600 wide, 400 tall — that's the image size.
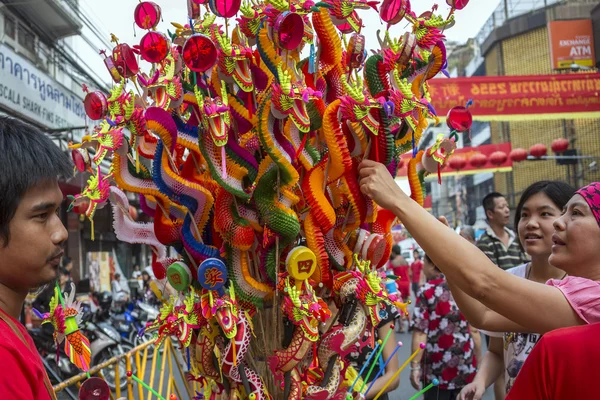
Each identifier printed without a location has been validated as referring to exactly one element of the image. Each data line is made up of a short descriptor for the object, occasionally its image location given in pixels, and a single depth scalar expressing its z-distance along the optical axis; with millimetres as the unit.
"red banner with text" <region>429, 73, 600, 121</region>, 8969
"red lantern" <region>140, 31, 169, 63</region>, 1481
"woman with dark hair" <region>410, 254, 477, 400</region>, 3148
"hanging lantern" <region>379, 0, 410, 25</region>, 1555
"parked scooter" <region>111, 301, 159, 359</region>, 7113
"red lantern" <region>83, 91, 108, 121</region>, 1543
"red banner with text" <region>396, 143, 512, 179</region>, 12977
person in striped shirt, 4230
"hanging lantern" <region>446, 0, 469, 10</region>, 1515
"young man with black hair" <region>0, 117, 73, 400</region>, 1017
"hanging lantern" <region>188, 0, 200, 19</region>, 1589
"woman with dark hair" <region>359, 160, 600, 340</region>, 1212
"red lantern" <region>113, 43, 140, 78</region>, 1628
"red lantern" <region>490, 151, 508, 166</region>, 12922
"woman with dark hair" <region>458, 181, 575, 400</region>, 2054
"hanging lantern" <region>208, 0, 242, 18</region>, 1380
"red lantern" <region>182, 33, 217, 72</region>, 1353
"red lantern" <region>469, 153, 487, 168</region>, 13062
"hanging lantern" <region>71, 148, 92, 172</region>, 1624
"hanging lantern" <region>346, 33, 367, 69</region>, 1709
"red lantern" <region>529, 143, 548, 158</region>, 12500
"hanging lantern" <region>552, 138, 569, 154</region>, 11914
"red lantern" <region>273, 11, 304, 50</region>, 1328
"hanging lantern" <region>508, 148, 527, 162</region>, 12781
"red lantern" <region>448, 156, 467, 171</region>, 12802
